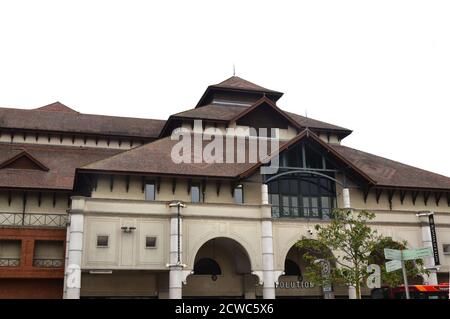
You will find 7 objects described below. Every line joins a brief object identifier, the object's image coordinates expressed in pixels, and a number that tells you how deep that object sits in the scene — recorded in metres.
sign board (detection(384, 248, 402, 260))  15.76
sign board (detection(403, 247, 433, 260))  15.20
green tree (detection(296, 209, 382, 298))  24.88
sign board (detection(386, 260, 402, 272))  16.08
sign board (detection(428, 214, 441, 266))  31.62
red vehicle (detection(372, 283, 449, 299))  25.06
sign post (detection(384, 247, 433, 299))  15.26
